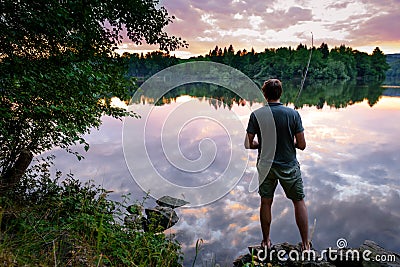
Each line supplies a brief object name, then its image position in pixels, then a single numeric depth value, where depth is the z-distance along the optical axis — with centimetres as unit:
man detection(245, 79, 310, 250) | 302
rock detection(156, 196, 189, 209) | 553
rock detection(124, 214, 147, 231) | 368
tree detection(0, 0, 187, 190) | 267
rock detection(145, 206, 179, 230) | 486
